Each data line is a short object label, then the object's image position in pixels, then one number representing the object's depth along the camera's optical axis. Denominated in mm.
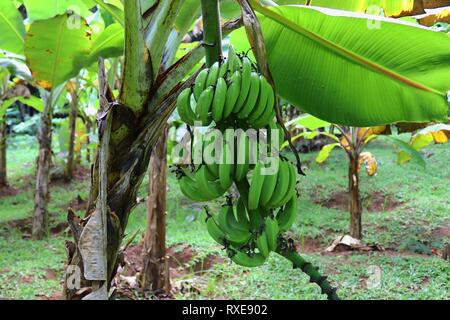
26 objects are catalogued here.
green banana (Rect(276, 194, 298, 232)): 1626
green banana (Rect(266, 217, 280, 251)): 1456
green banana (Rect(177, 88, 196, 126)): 1654
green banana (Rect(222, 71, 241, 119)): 1507
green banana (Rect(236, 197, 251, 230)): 1558
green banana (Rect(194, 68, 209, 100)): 1584
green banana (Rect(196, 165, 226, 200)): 1539
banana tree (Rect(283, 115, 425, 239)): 5363
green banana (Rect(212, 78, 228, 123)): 1502
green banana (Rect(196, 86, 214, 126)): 1519
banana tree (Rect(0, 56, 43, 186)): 4706
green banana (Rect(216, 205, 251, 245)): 1538
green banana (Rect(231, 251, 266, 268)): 1541
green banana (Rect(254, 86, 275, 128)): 1578
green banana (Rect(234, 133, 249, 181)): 1460
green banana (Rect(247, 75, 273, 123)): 1562
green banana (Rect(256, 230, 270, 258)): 1458
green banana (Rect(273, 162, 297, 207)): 1549
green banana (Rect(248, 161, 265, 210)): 1464
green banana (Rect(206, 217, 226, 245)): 1558
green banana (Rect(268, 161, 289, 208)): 1530
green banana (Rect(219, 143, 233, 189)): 1469
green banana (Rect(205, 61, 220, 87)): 1553
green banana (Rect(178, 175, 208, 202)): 1623
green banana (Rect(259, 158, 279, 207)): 1492
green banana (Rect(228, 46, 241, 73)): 1562
